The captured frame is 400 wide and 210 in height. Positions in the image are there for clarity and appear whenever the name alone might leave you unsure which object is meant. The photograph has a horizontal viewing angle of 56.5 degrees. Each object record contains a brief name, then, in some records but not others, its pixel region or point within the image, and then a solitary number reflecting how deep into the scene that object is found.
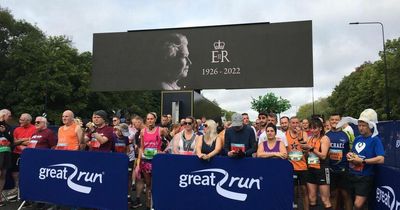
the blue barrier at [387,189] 4.05
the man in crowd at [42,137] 6.92
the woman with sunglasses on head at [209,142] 5.67
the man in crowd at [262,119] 7.18
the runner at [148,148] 6.61
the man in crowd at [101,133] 6.38
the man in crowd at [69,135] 6.43
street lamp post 29.64
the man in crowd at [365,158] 4.95
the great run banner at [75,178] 5.67
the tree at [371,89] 38.12
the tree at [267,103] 46.34
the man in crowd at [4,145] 7.11
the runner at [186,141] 6.25
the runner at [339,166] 5.91
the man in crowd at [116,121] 9.01
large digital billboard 17.12
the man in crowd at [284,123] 6.64
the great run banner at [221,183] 5.04
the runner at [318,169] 5.90
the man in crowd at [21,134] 7.68
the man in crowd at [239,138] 5.72
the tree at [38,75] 33.88
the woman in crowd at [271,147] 5.55
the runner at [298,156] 6.10
